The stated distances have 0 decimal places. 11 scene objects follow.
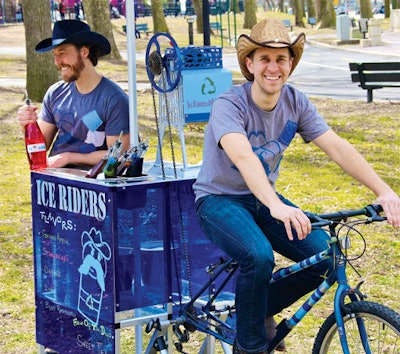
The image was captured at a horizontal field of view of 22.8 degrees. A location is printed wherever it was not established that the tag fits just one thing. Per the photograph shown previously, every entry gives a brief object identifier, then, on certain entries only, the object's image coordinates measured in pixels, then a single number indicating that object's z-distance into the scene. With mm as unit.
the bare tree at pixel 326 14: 54188
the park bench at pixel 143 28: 46188
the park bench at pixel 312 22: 64062
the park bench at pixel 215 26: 44834
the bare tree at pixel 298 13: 59962
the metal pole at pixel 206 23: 7504
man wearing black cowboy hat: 4941
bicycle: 3658
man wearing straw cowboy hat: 3869
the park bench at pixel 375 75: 16609
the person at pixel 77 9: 55219
